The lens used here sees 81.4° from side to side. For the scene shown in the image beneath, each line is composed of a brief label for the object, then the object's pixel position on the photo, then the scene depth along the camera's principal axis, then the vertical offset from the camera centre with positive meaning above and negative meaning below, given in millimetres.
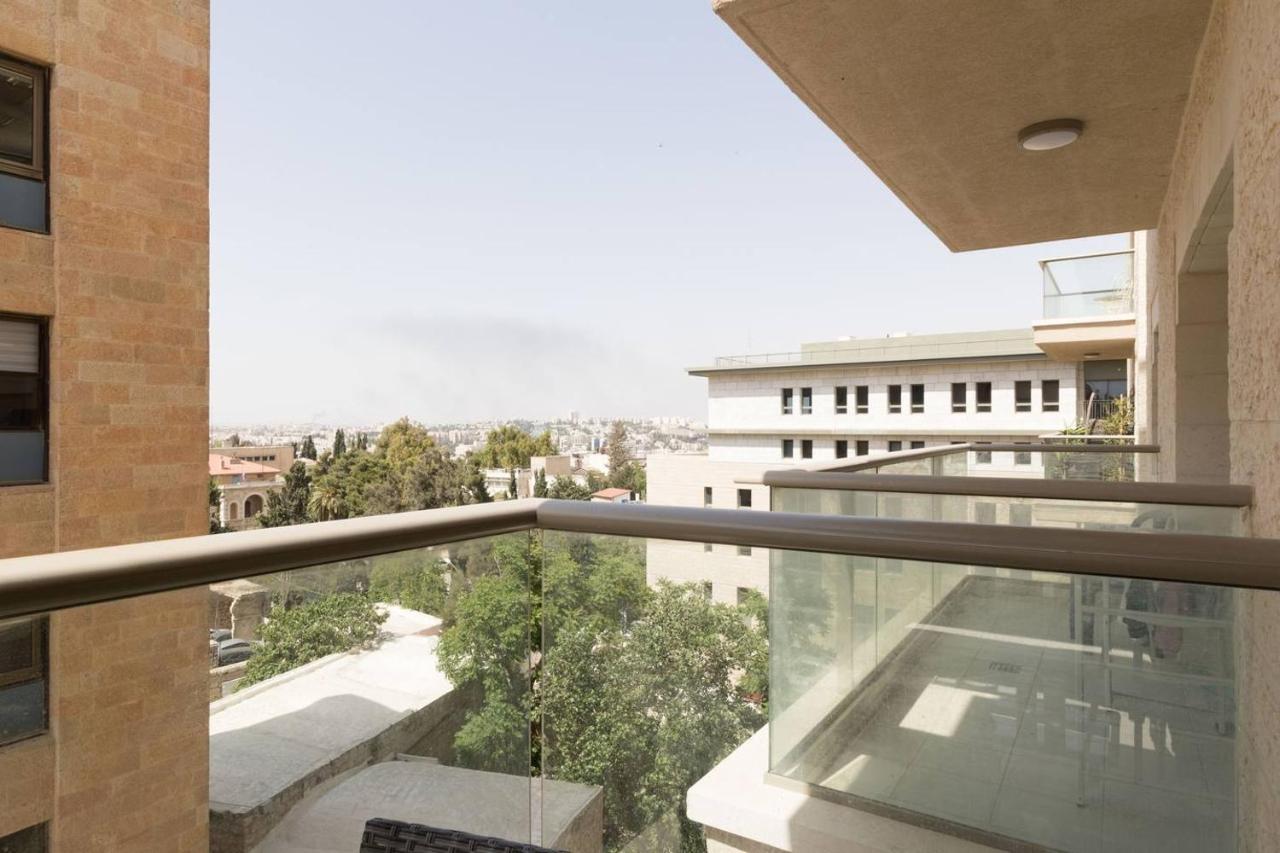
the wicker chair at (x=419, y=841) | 978 -550
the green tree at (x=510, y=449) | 55438 -1535
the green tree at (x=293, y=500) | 42094 -4102
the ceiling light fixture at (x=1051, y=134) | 3719 +1473
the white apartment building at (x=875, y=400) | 25625 +966
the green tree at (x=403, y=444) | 47819 -948
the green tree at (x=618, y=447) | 68812 -1880
